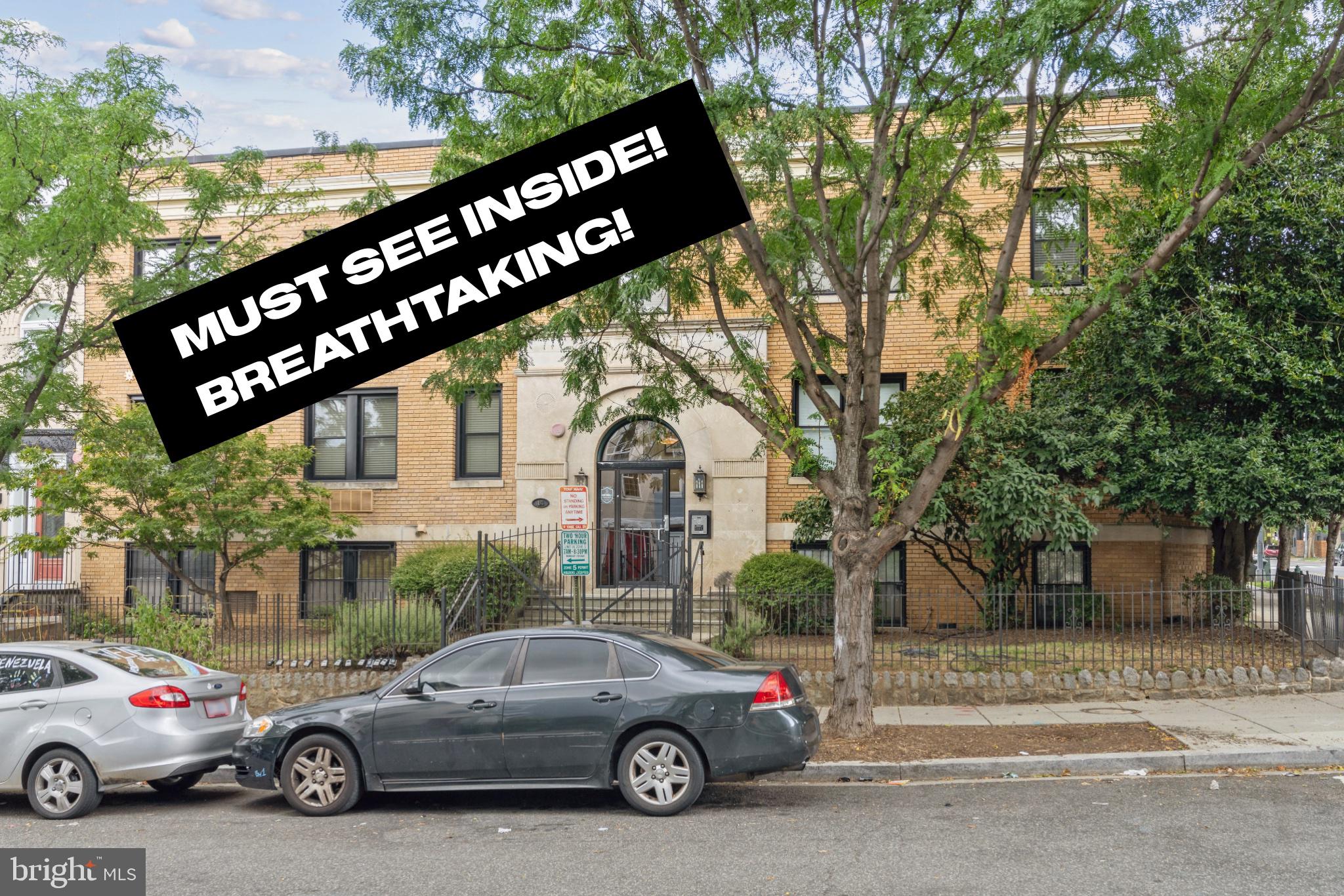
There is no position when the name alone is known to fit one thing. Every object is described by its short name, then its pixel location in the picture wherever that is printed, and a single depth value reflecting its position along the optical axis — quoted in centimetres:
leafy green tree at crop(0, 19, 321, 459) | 1235
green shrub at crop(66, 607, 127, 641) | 1605
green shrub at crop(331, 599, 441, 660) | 1466
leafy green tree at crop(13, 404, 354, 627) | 1698
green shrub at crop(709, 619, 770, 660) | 1418
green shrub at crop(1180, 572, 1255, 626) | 1435
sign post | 1290
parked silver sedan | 916
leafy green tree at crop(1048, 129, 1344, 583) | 1405
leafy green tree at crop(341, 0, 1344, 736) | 1041
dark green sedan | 850
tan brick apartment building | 1839
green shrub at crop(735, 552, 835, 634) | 1501
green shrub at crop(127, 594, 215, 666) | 1441
